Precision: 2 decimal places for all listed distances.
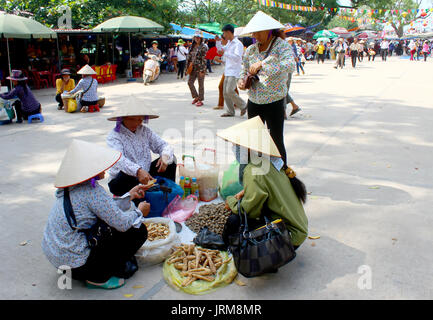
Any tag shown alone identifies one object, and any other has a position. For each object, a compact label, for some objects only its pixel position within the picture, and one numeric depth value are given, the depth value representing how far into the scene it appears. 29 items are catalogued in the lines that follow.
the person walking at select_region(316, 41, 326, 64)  27.78
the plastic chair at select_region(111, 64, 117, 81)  15.87
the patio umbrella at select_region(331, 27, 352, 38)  45.15
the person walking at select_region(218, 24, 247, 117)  7.71
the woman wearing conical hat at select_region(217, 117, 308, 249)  2.77
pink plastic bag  3.80
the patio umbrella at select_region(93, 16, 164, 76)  14.07
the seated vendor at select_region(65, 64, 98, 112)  9.03
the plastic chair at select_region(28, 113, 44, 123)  8.08
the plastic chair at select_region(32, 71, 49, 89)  13.92
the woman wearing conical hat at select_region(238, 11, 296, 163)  4.05
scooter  14.60
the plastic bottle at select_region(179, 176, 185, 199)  4.19
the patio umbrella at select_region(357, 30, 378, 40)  47.41
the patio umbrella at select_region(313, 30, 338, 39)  34.84
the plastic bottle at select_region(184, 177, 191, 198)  4.16
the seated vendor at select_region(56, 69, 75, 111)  9.41
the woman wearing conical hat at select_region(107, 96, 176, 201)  3.50
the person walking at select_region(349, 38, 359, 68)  21.69
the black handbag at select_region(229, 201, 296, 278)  2.61
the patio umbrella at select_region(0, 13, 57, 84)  9.69
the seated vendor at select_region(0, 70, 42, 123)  7.89
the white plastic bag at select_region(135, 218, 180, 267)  3.02
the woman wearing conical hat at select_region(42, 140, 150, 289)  2.52
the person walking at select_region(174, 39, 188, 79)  17.08
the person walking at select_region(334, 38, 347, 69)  21.11
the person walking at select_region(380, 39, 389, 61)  29.17
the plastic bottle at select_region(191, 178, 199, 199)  4.13
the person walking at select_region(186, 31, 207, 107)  9.37
